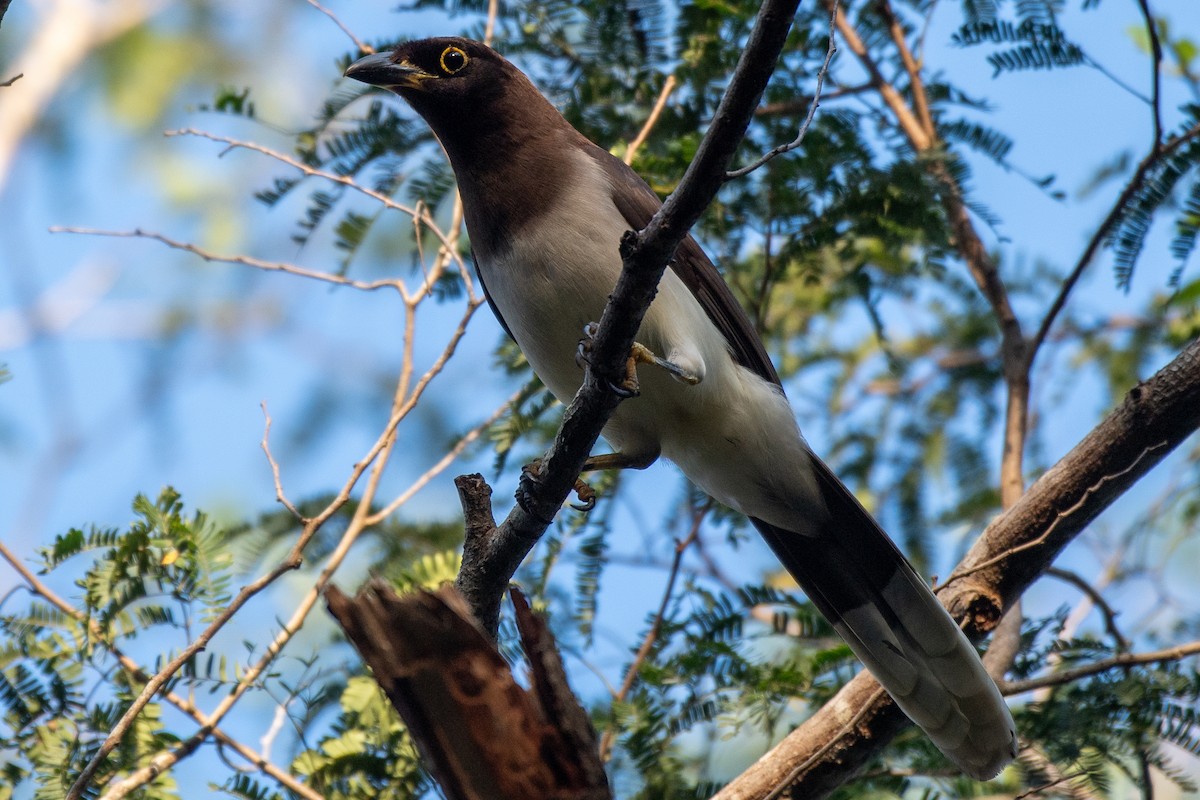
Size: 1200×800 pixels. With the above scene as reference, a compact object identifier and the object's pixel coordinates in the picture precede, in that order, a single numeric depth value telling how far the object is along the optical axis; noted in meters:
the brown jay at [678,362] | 8.69
